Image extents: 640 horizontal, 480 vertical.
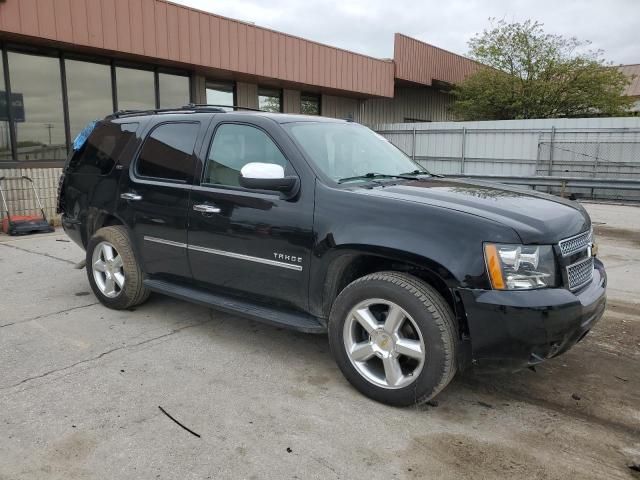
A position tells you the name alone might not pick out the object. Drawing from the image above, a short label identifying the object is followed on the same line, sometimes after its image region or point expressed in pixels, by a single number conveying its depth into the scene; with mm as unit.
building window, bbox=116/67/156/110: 11430
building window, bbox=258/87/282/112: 15141
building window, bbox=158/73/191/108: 12289
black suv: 2855
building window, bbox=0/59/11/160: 9621
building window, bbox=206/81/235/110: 13692
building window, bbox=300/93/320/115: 16620
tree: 22266
